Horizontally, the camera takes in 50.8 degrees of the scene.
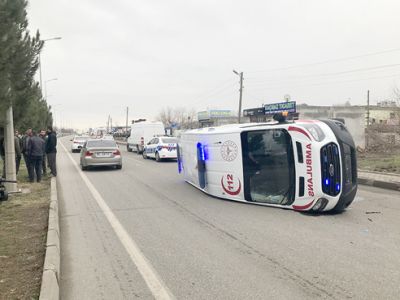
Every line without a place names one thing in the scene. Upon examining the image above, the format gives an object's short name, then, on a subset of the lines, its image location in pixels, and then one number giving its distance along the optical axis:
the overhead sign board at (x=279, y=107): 26.47
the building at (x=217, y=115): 54.31
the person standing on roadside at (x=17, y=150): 14.34
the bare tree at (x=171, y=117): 130.38
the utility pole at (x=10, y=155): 11.66
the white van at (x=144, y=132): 31.50
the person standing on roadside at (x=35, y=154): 14.23
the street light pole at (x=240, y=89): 40.48
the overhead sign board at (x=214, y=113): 82.25
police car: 24.06
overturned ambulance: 8.10
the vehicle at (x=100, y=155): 19.36
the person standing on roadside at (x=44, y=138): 16.40
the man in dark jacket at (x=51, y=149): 15.74
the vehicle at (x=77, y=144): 37.03
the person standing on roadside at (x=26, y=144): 14.50
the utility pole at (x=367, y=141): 26.73
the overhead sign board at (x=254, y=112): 33.50
